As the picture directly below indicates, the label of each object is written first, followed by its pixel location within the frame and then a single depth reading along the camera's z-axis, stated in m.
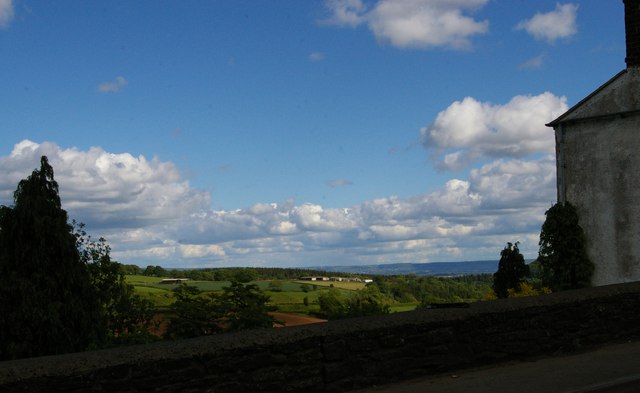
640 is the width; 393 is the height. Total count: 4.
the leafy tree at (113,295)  18.59
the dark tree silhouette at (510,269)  36.75
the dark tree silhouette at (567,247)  19.05
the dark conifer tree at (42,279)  16.62
